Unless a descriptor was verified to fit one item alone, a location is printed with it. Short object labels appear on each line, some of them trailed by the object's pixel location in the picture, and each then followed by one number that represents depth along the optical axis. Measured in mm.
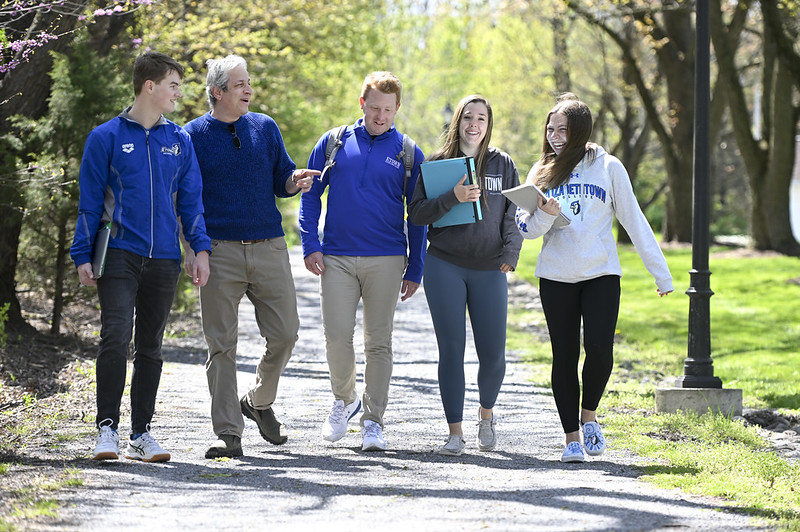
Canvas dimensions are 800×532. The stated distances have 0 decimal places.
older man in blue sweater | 12578
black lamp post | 17141
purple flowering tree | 19141
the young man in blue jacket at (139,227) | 11812
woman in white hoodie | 12617
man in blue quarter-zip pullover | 13164
